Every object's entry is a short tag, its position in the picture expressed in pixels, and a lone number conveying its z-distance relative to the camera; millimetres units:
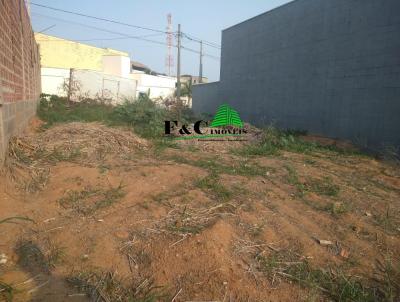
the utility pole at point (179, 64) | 19039
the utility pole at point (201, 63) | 28102
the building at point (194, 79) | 33312
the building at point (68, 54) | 22734
